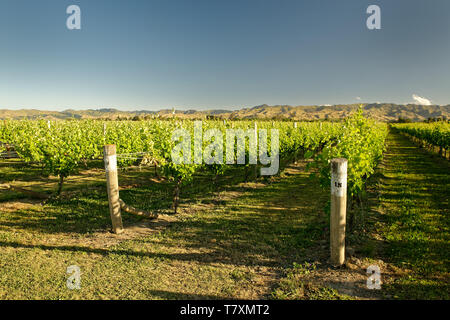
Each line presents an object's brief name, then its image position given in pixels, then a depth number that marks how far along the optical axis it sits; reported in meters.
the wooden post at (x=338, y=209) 4.08
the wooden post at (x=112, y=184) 5.65
